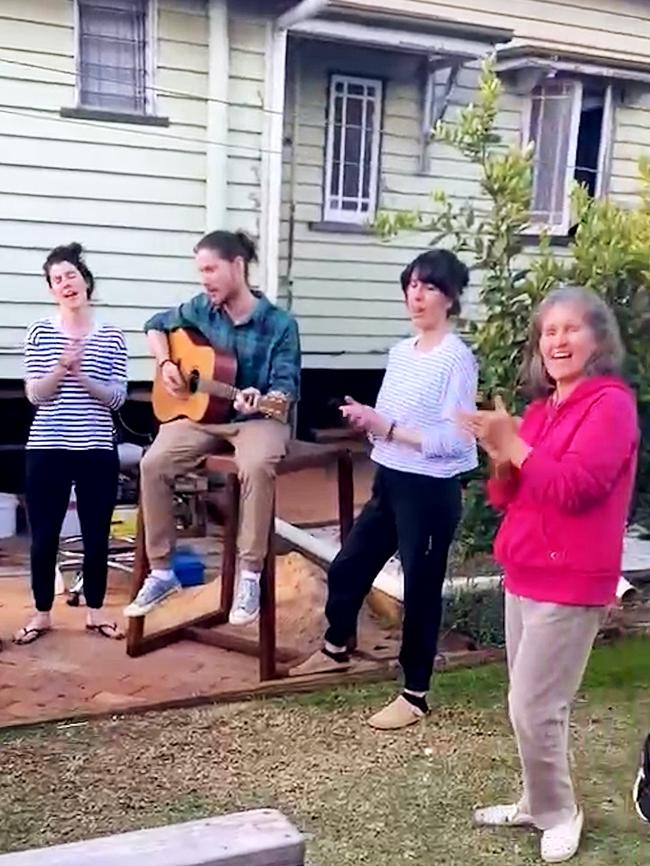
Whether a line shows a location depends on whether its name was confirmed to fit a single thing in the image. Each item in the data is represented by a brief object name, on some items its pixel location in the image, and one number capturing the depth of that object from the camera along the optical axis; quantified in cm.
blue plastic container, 531
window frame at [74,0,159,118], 661
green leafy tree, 464
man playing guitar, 384
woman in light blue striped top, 343
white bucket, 627
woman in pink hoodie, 246
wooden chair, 396
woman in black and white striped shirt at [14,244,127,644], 408
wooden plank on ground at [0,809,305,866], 183
